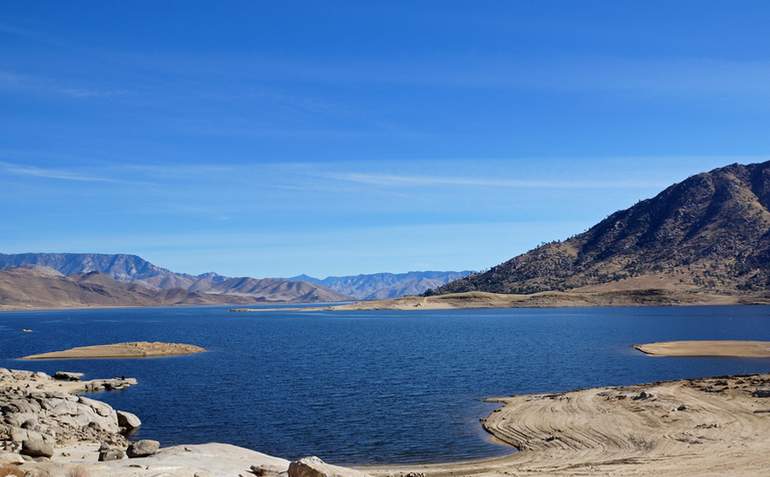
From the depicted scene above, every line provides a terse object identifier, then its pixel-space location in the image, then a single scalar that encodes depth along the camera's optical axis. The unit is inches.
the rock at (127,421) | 1792.6
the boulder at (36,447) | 1067.9
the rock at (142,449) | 995.9
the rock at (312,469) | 849.5
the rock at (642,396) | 1913.5
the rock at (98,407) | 1728.6
